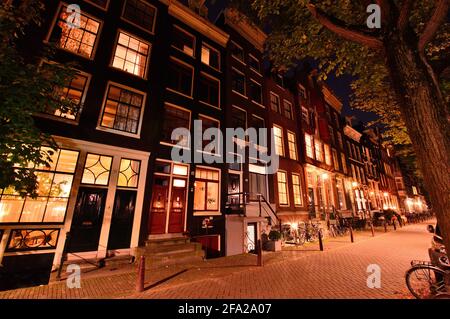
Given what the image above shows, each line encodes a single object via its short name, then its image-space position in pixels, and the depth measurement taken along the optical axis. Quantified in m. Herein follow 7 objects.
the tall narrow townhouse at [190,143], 9.79
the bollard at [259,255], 8.17
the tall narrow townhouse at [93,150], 6.75
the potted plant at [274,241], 11.22
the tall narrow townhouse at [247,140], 11.39
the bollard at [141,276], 5.53
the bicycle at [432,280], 4.81
